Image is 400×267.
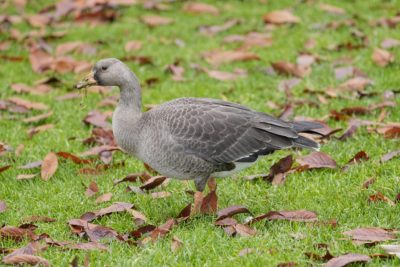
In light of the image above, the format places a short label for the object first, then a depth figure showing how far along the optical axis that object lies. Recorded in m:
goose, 12.24
